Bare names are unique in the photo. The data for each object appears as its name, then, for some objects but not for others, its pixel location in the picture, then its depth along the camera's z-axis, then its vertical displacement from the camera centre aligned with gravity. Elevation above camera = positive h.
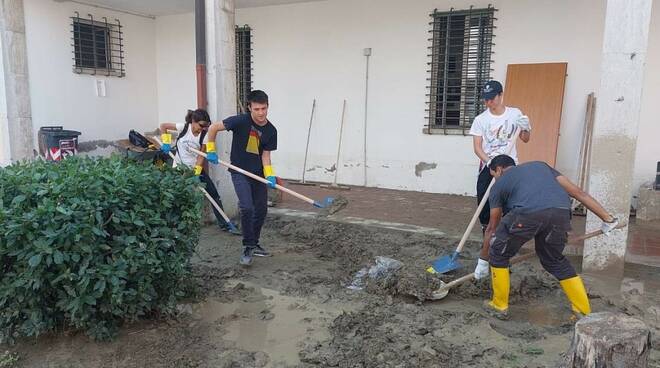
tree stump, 2.13 -0.97
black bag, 9.91 -0.72
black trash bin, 8.60 -0.69
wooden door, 6.88 +0.08
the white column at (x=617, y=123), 4.23 -0.10
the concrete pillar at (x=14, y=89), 8.27 +0.18
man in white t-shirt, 4.66 -0.19
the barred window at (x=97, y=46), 9.42 +1.04
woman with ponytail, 5.86 -0.45
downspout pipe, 6.23 +0.68
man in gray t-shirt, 3.43 -0.76
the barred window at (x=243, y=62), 9.56 +0.79
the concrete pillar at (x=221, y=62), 6.23 +0.52
